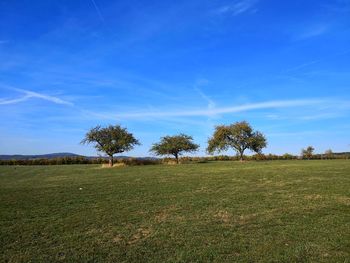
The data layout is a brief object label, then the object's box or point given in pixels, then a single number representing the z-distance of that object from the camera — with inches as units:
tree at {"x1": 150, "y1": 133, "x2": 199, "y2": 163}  2549.0
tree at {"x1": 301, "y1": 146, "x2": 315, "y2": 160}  3424.7
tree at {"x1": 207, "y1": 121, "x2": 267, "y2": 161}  2770.7
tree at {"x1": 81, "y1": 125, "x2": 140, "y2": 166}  2084.2
